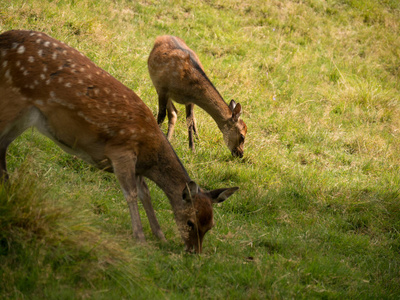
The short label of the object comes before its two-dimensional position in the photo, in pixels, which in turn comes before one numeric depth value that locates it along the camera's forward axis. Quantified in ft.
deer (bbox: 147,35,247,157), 55.62
